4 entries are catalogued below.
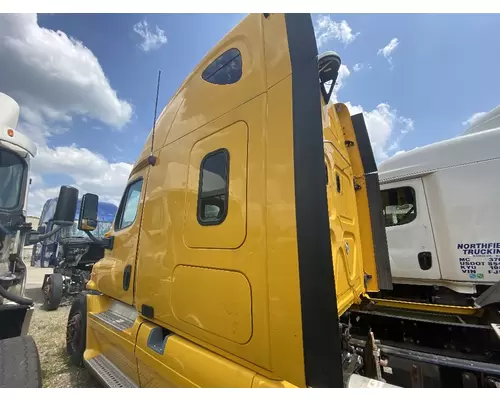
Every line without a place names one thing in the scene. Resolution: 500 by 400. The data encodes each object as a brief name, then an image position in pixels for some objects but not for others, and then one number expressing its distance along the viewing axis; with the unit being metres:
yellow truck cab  1.37
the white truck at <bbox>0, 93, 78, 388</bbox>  2.57
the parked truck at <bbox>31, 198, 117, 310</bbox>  7.18
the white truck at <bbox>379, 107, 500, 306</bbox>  3.97
